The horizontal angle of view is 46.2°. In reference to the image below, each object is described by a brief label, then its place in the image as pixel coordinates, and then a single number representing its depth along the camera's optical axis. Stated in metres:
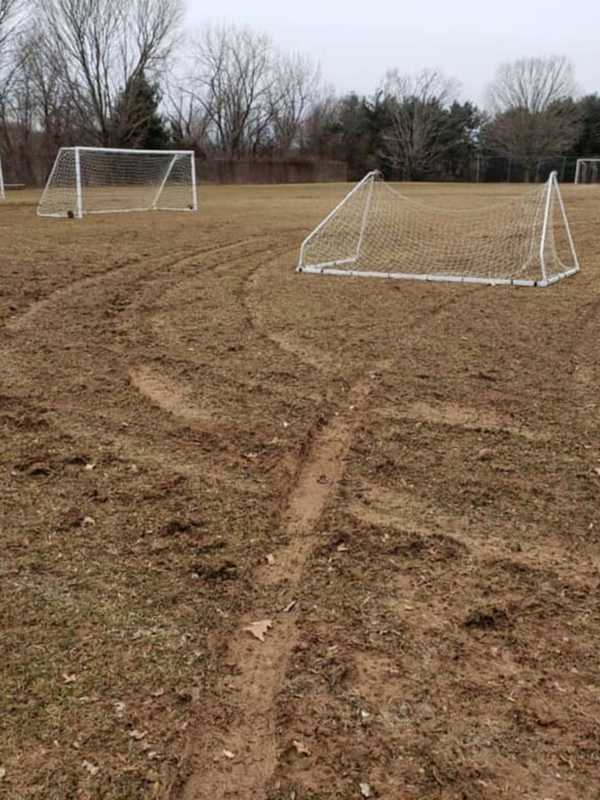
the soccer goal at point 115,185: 17.61
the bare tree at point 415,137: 46.75
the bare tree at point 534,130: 45.41
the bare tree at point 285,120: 49.62
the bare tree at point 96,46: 38.47
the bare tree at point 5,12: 32.67
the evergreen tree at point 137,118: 39.38
